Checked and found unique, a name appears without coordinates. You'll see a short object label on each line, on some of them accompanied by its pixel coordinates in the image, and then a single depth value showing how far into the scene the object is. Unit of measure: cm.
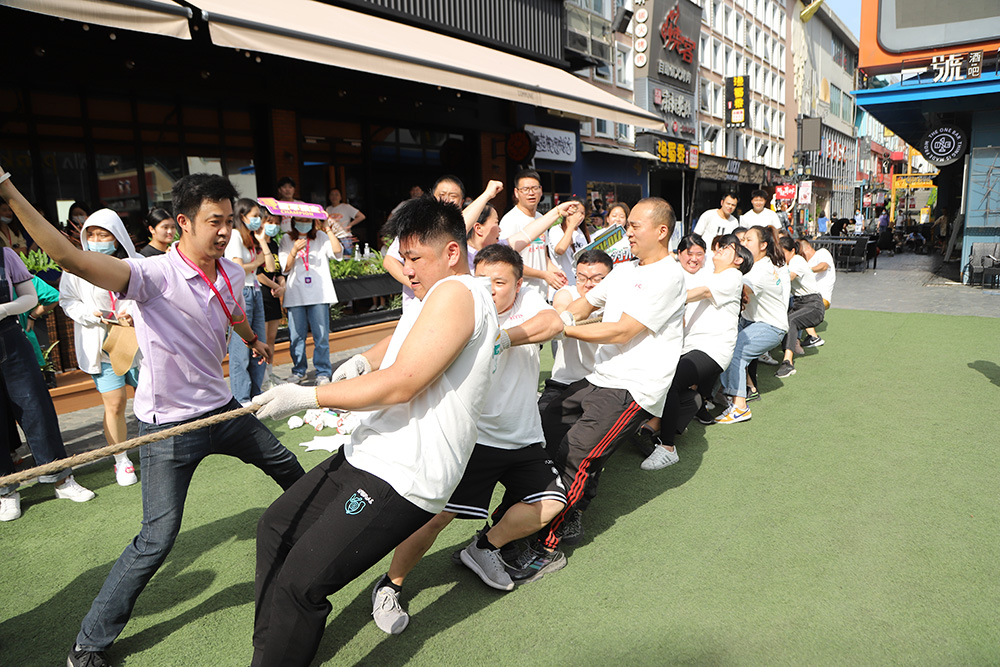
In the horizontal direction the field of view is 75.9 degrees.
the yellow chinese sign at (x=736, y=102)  2731
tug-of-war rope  198
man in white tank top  205
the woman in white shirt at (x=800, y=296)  744
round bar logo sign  1402
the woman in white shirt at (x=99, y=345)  421
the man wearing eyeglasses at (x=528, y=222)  536
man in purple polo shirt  245
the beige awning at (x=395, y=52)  607
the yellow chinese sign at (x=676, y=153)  2153
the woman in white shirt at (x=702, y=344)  452
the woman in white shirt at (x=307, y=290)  652
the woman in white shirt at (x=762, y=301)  586
